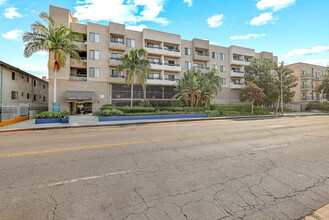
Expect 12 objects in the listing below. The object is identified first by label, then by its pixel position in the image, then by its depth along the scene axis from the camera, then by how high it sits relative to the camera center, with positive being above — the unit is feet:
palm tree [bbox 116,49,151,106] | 78.07 +22.59
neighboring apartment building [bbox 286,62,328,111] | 154.81 +27.09
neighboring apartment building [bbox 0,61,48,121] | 57.88 +10.16
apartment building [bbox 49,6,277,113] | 83.30 +29.61
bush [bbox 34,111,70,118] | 51.44 -2.51
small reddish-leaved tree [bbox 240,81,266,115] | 87.10 +8.69
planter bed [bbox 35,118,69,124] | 50.28 -4.32
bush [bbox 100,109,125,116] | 61.31 -2.13
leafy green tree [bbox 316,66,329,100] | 112.57 +17.02
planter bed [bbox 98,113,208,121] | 60.31 -4.03
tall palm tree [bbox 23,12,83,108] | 57.93 +26.95
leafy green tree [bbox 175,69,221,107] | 86.99 +11.26
